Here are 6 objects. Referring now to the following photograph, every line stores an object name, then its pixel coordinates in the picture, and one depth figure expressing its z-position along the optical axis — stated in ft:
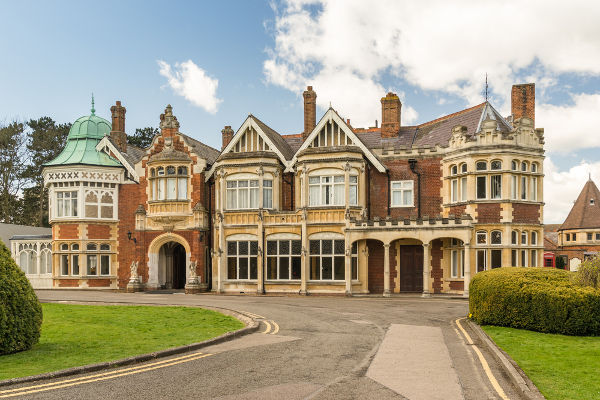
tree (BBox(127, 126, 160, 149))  210.22
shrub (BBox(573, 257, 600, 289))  49.47
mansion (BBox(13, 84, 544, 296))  93.50
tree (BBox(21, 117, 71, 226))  180.35
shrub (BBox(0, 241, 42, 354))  35.99
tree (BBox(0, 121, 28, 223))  171.12
